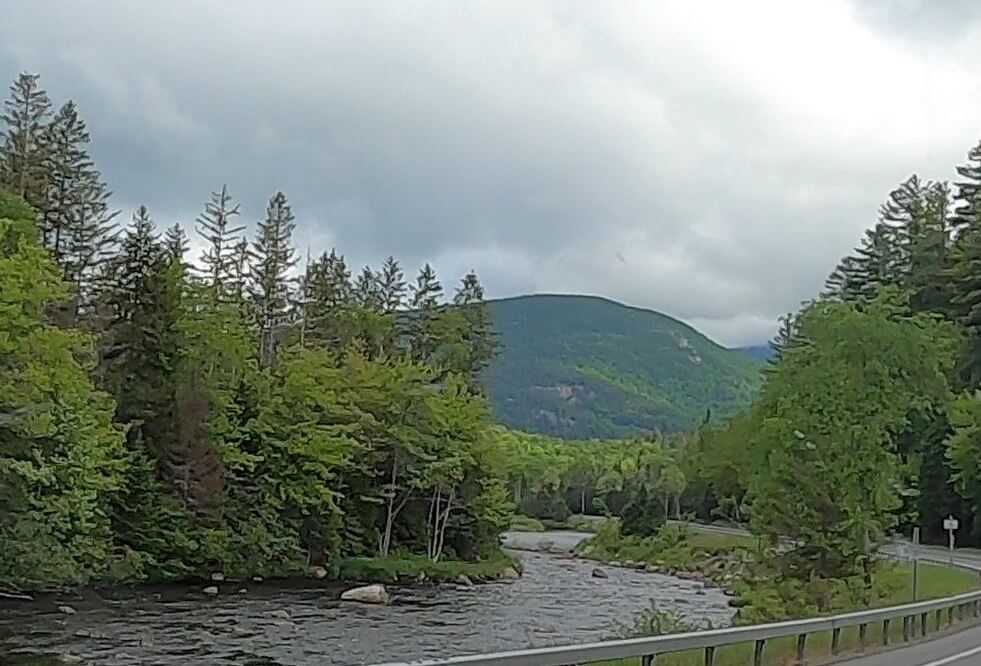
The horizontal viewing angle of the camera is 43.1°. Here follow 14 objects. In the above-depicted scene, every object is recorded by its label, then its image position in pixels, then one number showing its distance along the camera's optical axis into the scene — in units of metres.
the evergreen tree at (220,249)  74.12
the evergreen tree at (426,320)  89.13
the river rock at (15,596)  41.56
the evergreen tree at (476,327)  91.75
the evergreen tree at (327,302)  81.81
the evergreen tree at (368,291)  91.38
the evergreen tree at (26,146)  59.66
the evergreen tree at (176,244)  61.56
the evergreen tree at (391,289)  92.31
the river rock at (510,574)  62.06
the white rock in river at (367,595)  47.44
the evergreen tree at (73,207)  61.62
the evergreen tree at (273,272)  78.38
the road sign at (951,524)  33.97
